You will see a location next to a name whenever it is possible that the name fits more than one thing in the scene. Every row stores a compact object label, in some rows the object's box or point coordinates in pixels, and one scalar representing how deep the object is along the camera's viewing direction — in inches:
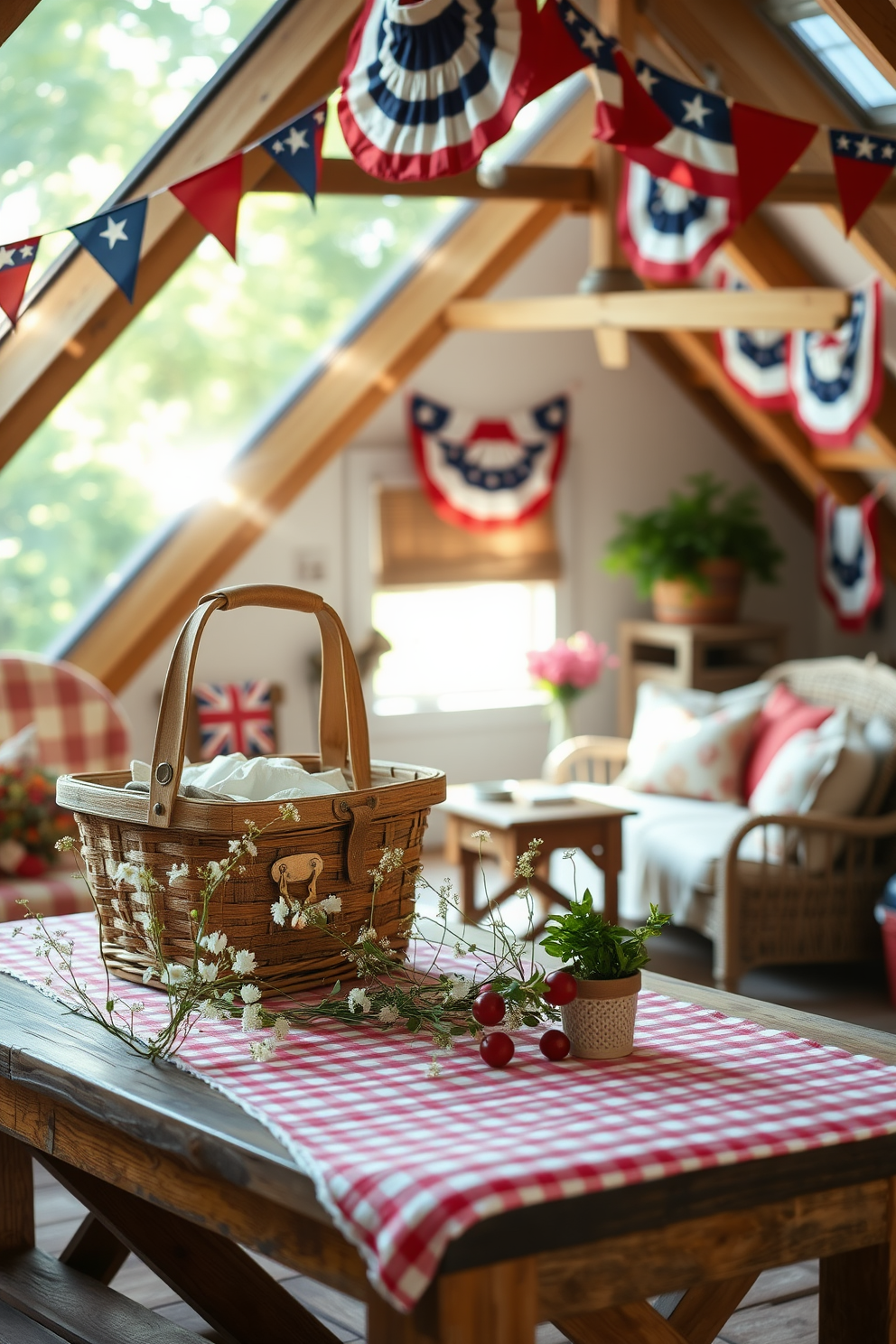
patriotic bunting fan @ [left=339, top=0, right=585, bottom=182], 112.8
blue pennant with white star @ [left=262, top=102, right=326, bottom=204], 122.3
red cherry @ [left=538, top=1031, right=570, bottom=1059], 64.9
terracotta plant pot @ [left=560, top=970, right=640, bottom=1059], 65.7
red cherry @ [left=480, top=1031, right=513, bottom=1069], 63.7
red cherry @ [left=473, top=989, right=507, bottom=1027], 67.3
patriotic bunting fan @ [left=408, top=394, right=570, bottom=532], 252.8
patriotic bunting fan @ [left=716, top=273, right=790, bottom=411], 223.3
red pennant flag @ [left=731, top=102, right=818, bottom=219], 127.5
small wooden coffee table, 175.0
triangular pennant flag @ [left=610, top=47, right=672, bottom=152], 122.5
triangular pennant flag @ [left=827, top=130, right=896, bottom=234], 127.3
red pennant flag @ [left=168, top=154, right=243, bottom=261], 121.6
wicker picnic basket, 72.0
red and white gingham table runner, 50.8
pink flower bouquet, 215.5
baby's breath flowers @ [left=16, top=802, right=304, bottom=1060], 66.9
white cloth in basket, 77.2
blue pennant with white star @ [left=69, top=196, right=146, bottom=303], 120.6
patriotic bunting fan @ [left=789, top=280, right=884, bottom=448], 199.9
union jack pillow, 226.4
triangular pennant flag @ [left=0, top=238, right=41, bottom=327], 119.7
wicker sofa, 170.1
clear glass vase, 219.5
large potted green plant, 250.4
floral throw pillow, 199.8
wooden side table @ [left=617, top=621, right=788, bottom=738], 255.1
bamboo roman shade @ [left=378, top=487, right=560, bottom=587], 253.3
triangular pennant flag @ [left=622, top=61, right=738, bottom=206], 127.0
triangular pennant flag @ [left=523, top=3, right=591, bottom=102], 113.5
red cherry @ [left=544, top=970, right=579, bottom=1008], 64.6
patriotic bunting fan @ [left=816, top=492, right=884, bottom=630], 245.8
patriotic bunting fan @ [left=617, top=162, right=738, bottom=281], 170.9
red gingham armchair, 183.3
